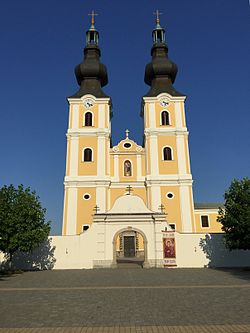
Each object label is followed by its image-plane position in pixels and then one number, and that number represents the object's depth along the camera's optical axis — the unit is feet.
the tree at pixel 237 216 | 65.31
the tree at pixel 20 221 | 64.39
